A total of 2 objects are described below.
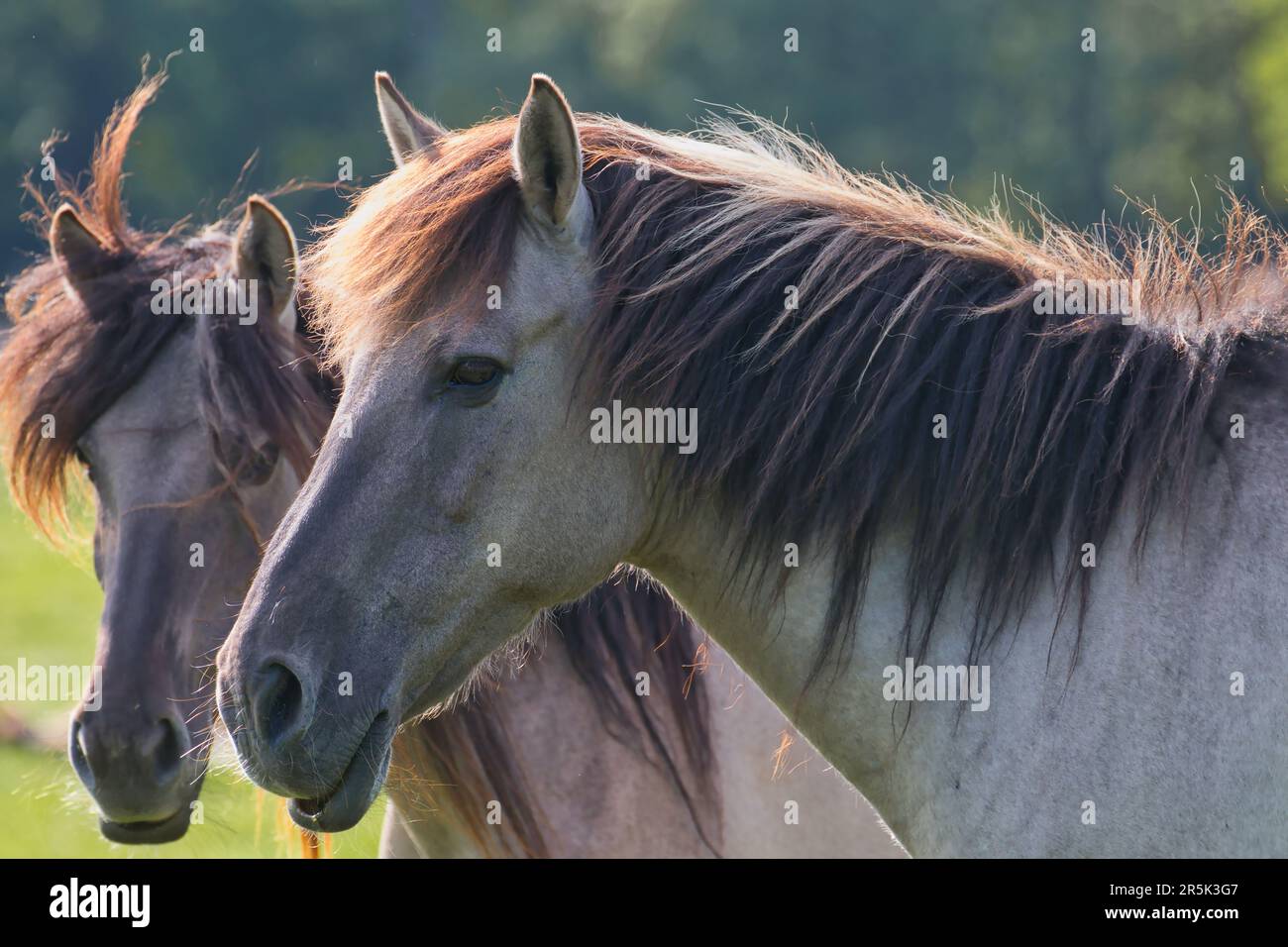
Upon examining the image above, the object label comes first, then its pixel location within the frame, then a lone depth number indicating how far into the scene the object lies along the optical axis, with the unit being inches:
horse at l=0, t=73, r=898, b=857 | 145.1
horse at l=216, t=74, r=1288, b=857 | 96.2
